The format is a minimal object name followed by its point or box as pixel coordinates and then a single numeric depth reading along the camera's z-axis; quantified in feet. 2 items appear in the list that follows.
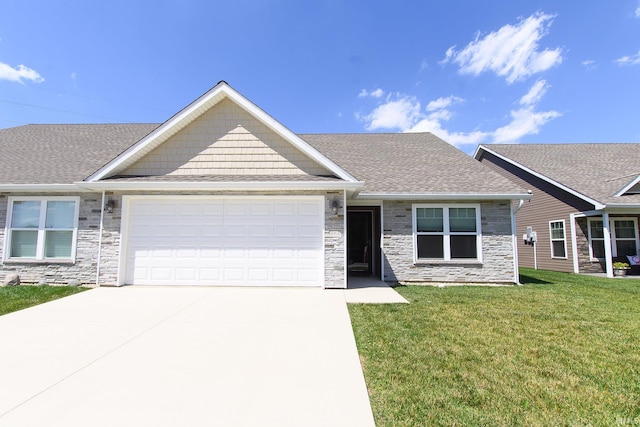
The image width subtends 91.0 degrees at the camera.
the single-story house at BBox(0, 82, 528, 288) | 28.09
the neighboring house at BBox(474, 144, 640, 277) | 40.04
